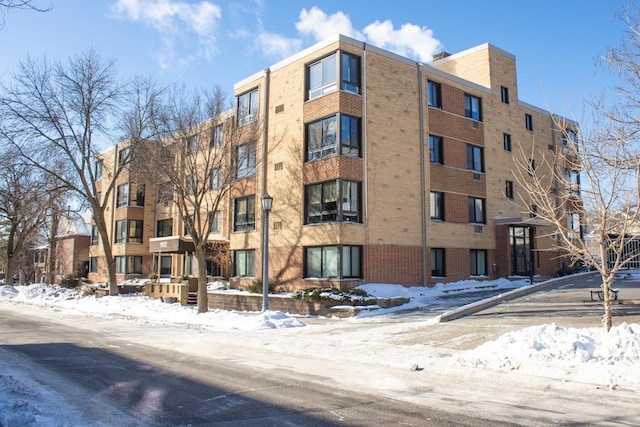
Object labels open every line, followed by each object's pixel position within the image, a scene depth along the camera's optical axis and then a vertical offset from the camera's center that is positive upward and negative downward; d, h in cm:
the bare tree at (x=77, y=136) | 2966 +765
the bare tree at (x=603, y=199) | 1060 +149
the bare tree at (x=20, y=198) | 3069 +447
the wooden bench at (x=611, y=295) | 1616 -105
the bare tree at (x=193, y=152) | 2142 +491
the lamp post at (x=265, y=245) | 1930 +72
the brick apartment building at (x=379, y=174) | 2434 +482
